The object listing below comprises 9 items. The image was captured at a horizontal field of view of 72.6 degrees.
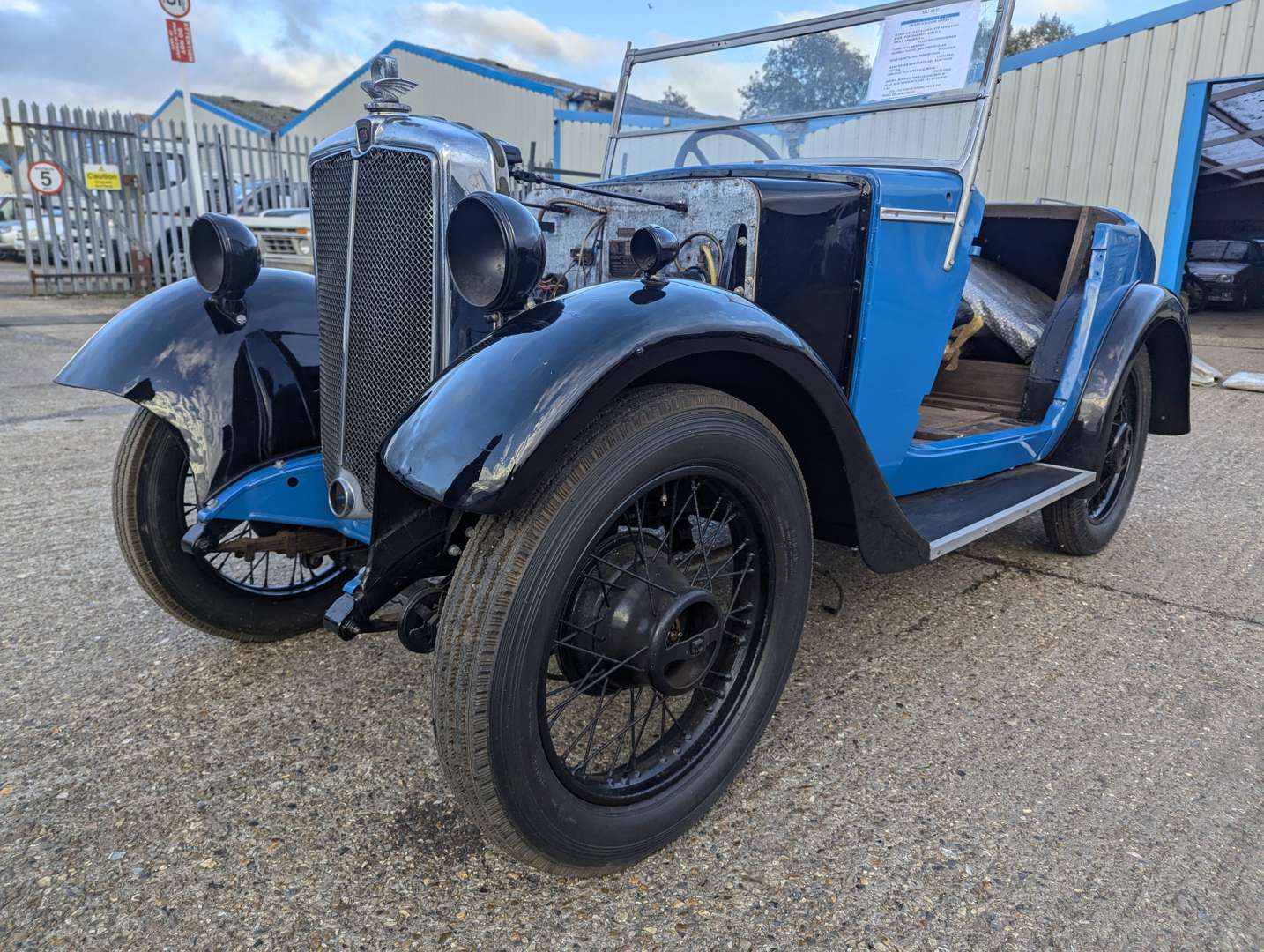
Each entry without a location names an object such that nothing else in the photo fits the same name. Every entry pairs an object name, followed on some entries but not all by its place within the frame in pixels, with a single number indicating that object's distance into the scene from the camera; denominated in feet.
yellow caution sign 38.55
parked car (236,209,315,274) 35.96
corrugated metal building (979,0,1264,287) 28.04
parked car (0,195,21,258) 68.33
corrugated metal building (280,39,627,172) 58.80
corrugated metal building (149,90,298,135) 96.43
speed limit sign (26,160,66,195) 36.45
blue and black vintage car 5.01
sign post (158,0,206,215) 28.73
